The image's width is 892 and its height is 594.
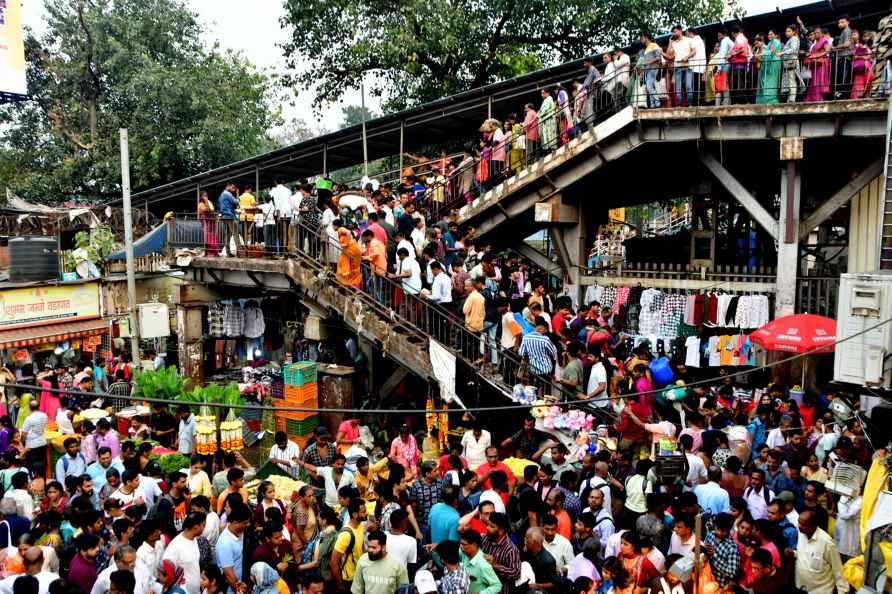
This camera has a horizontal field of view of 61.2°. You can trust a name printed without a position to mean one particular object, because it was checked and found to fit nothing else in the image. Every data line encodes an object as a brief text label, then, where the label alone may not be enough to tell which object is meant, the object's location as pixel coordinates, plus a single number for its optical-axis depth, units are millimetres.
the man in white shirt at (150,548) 6750
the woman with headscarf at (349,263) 13523
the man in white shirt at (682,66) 14141
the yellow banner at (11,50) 25828
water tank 17125
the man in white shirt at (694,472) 8367
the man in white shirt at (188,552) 6789
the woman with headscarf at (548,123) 15727
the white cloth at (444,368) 12672
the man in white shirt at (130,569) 6504
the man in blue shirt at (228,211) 16211
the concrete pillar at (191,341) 17828
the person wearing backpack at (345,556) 7012
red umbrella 11594
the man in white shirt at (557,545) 6902
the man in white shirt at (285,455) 10117
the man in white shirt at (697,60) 14188
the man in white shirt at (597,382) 11086
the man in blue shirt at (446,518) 7410
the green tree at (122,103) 28297
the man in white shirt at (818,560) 6582
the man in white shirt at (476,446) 10359
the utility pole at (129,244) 14438
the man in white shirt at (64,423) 12078
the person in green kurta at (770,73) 13500
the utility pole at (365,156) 20016
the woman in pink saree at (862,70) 12859
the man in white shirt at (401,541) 6699
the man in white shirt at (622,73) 14523
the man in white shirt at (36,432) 11508
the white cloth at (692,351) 14617
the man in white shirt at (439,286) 13109
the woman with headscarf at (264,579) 6465
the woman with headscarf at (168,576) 6641
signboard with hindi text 16797
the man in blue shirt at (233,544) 6941
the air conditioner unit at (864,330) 7168
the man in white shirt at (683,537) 6789
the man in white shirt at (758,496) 7740
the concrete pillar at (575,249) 16656
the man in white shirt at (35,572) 6402
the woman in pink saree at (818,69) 13219
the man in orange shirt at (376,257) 13562
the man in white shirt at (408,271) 13195
